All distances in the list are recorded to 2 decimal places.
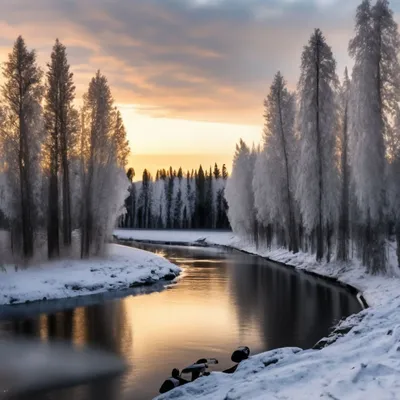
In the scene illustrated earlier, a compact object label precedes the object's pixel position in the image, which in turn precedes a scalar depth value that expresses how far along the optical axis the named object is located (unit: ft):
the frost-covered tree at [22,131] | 94.27
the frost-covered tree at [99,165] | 110.52
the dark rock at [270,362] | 37.27
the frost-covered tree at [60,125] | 105.50
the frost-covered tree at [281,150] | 147.02
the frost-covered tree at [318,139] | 111.75
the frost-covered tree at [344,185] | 104.58
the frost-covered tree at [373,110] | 81.71
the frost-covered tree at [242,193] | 191.01
